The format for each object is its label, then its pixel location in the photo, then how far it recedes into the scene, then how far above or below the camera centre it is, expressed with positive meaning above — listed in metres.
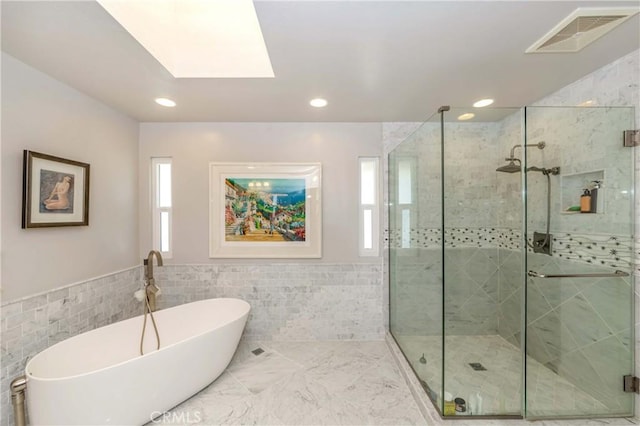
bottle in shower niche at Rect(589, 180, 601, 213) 1.88 +0.12
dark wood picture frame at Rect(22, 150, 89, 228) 1.73 +0.14
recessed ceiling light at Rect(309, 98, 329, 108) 2.32 +0.97
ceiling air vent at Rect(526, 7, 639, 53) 1.32 +0.98
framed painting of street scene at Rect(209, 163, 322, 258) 2.88 +0.01
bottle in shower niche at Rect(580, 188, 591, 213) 1.91 +0.07
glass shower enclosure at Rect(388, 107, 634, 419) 1.79 -0.39
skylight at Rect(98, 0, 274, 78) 1.74 +1.18
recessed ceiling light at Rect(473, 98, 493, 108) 2.38 +0.99
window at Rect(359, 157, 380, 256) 2.96 +0.06
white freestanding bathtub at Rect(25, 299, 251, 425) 1.44 -1.06
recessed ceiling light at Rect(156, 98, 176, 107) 2.29 +0.96
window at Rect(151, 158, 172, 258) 2.91 +0.08
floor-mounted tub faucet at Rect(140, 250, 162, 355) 2.27 -0.72
